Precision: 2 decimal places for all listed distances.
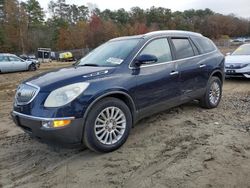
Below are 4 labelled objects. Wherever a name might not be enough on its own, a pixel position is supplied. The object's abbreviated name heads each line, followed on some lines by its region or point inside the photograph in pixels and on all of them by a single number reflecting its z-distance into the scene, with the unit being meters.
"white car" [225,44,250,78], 6.95
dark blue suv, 2.73
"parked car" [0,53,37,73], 13.44
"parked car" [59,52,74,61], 31.20
